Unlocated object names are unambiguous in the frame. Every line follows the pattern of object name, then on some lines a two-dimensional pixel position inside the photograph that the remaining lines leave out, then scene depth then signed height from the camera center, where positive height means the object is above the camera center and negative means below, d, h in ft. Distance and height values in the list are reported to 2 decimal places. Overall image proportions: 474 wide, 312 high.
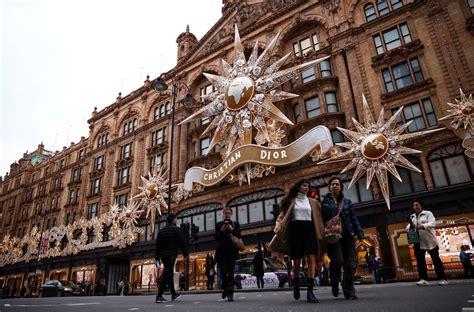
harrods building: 54.44 +34.44
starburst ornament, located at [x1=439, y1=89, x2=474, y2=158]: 48.06 +22.19
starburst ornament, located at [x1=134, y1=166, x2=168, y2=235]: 83.05 +21.03
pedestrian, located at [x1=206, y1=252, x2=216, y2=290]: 53.42 -0.90
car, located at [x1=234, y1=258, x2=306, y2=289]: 45.98 -1.02
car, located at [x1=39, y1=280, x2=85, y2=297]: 76.69 -2.49
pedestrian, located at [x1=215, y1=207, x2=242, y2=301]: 20.75 +1.26
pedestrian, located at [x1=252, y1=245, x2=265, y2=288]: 42.27 +0.19
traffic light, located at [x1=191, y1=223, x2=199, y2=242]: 45.88 +5.64
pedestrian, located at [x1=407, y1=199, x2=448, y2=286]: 23.47 +1.35
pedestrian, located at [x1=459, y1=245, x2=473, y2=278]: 35.16 -0.65
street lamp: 51.29 +29.31
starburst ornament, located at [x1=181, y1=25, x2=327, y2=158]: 50.24 +28.08
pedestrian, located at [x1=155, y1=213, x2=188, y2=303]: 22.45 +1.78
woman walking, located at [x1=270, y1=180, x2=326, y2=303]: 16.35 +1.79
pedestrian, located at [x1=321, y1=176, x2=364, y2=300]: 16.29 +1.45
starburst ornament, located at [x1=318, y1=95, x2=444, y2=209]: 52.75 +18.81
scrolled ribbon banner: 35.78 +13.82
